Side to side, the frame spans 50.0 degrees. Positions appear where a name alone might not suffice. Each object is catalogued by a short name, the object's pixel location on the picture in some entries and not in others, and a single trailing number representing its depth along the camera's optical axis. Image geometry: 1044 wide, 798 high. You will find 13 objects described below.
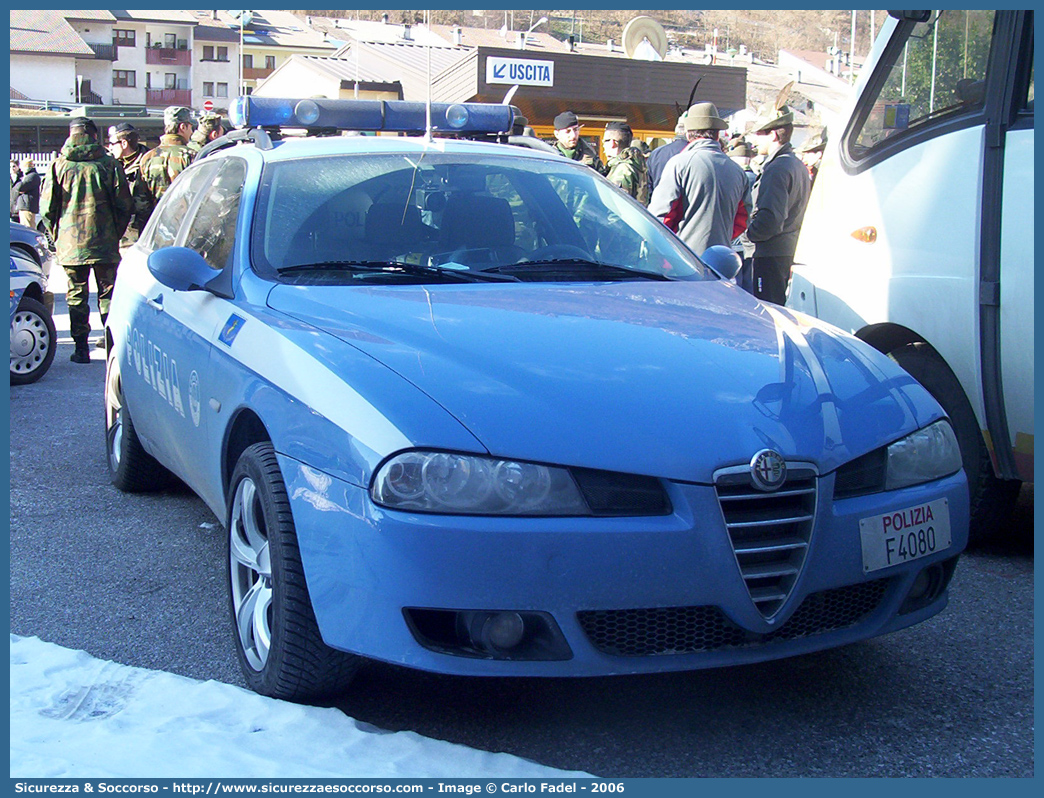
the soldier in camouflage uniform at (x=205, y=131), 10.16
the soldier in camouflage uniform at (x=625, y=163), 9.77
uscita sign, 27.25
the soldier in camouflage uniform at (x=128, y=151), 10.00
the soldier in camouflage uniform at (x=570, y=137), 9.96
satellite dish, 30.98
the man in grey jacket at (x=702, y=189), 7.32
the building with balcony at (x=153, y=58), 84.69
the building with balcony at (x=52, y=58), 70.44
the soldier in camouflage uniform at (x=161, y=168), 9.42
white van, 3.85
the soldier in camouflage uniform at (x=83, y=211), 8.91
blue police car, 2.45
